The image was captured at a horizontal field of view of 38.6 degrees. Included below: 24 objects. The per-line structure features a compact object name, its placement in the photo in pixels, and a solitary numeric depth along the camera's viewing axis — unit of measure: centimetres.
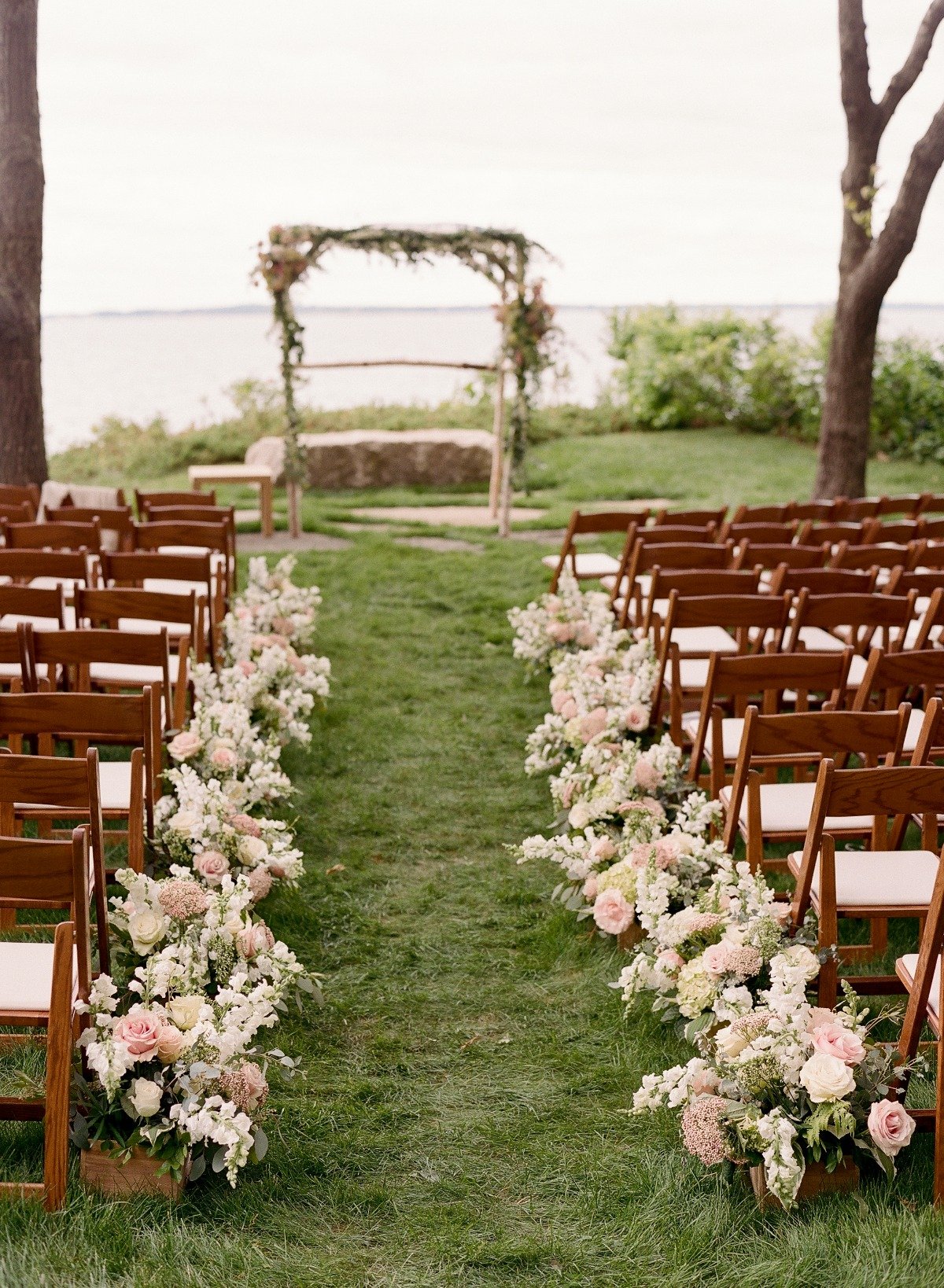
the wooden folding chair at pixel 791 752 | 357
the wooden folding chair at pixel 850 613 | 521
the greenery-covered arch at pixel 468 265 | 1117
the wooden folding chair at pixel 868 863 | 316
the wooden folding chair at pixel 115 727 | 360
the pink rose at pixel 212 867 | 402
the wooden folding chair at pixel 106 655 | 448
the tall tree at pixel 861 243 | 991
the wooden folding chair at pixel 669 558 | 650
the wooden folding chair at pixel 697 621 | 525
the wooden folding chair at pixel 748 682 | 427
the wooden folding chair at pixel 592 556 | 764
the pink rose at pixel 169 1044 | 299
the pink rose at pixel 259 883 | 432
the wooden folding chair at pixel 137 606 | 515
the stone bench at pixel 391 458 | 1384
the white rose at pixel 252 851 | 427
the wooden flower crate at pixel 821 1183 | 298
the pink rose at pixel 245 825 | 433
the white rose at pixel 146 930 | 340
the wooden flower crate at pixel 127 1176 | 296
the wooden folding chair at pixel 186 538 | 680
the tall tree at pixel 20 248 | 945
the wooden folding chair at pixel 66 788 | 312
